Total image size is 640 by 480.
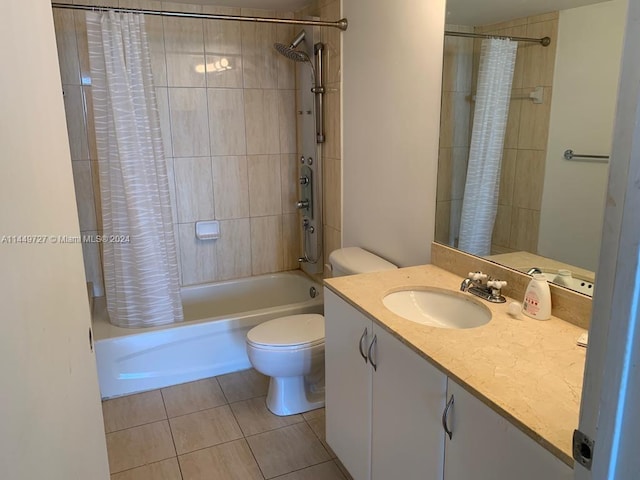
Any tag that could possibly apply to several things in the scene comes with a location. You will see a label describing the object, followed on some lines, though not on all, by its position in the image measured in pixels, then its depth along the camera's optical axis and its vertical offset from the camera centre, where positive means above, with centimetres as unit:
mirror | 140 +6
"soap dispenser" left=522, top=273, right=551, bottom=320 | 154 -50
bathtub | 268 -116
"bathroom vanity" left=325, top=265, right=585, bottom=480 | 105 -63
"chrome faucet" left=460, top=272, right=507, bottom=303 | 171 -52
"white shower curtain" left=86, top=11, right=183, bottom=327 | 253 -17
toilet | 237 -101
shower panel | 304 +7
